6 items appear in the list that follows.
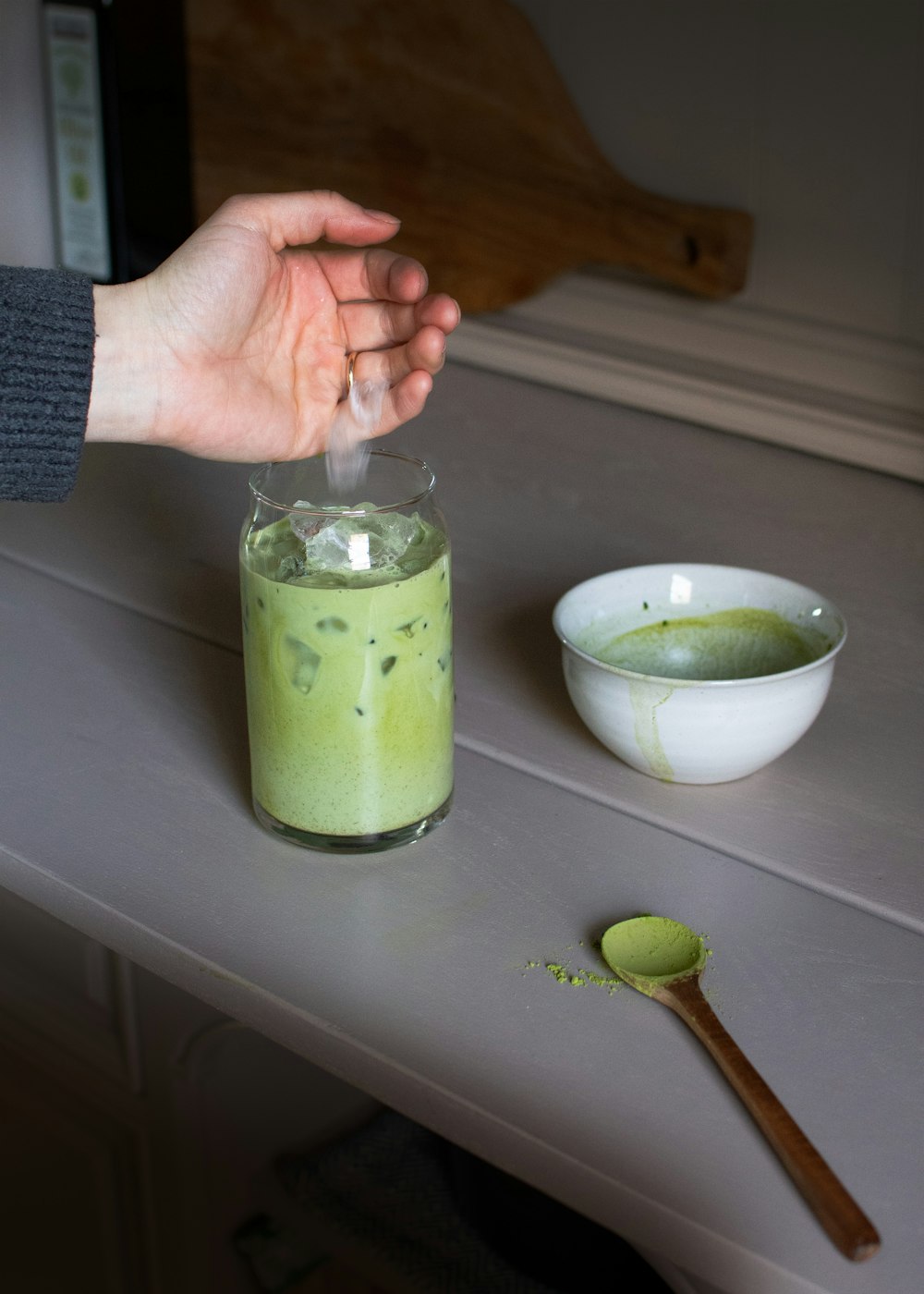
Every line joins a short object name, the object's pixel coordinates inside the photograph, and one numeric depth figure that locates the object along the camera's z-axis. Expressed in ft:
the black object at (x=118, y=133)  4.82
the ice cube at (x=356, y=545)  2.15
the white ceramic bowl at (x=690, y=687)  2.30
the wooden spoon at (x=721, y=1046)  1.62
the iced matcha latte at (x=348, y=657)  2.14
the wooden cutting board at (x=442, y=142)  4.86
